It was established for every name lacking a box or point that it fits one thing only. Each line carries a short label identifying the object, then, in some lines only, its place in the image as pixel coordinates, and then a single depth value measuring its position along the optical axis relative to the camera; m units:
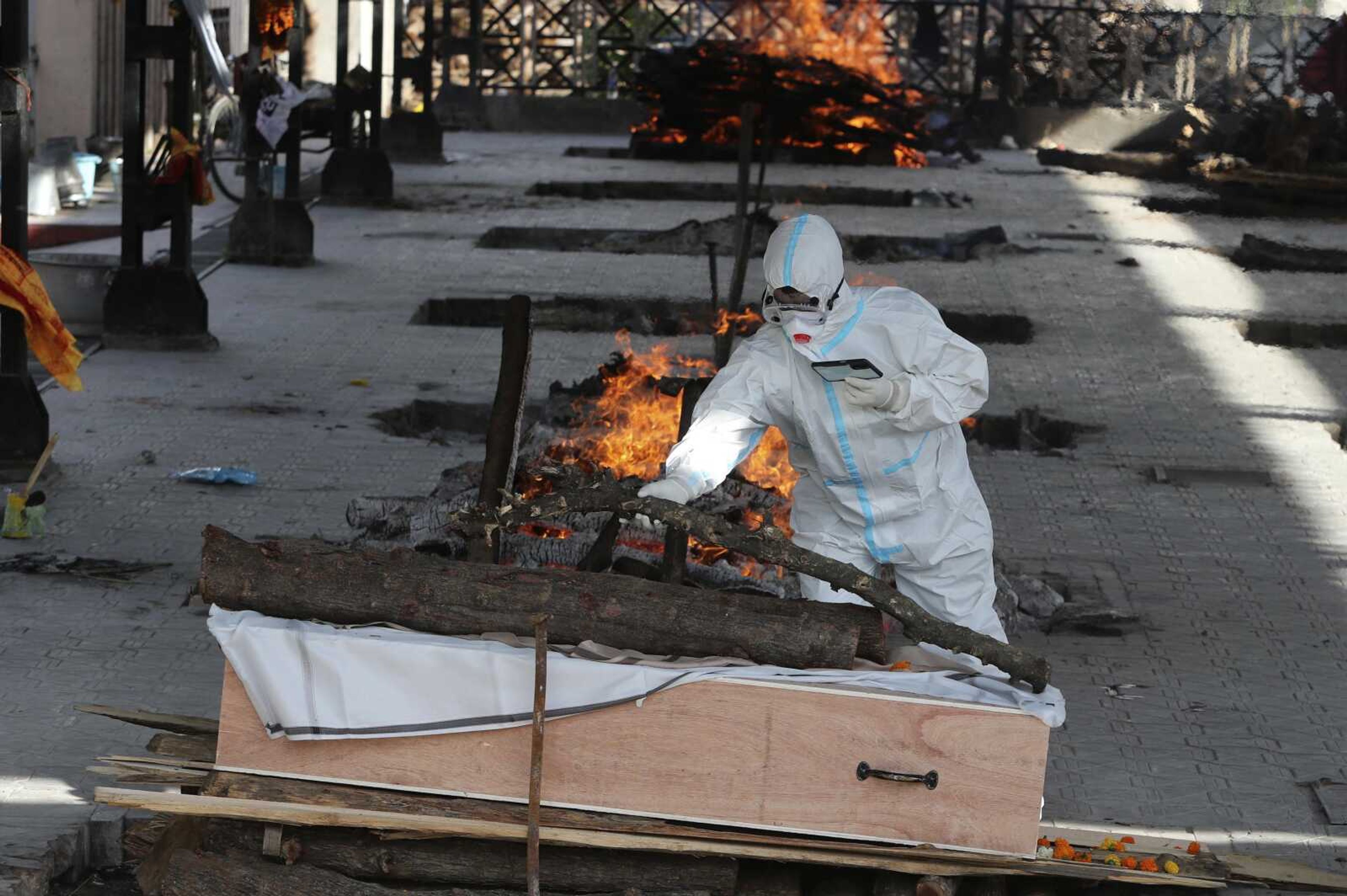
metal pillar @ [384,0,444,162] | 44.03
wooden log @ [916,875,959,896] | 8.35
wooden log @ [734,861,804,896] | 8.65
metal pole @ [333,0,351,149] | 33.75
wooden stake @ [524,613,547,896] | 8.16
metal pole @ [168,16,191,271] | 22.50
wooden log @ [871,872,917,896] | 8.51
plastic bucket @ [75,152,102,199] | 34.09
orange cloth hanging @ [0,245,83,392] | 15.90
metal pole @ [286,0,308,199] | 29.20
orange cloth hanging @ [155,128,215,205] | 22.30
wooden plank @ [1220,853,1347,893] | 9.51
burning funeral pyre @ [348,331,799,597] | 13.72
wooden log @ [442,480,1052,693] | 9.29
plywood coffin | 8.34
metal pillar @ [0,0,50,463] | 16.70
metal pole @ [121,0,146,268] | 21.87
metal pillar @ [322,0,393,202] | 36.34
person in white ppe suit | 10.16
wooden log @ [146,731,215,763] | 9.21
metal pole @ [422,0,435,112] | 42.97
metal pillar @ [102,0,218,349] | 22.03
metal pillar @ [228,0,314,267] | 28.92
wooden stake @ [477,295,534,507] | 10.54
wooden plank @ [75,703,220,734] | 9.62
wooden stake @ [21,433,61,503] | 15.24
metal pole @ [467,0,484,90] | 51.22
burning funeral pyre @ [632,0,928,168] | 46.16
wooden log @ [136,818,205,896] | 8.69
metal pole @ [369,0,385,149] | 36.44
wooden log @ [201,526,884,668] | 8.82
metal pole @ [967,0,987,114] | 50.03
